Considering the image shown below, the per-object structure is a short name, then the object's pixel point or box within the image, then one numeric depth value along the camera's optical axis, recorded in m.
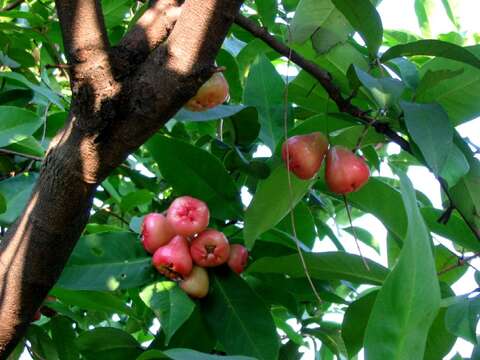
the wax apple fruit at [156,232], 1.15
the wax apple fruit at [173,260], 1.11
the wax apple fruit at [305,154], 1.06
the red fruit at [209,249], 1.13
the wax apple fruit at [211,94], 1.07
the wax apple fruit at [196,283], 1.13
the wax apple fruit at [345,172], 1.06
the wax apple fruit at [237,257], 1.17
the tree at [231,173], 0.89
